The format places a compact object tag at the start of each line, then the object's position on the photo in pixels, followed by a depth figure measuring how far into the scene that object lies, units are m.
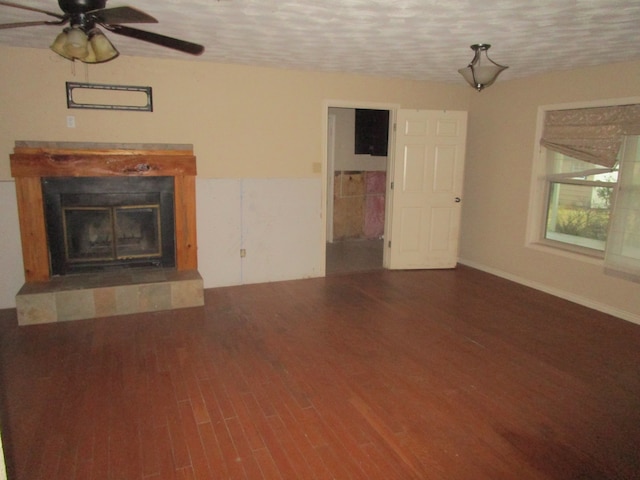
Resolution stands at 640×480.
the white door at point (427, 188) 5.31
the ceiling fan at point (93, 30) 2.08
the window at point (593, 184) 3.94
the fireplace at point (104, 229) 3.85
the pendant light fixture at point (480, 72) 3.40
